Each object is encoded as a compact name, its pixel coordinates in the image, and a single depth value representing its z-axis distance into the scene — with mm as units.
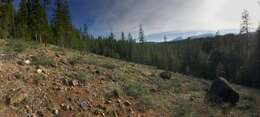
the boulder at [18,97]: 4111
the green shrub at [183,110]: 5021
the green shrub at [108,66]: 7146
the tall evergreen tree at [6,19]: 16969
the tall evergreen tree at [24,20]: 18375
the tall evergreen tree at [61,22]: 20317
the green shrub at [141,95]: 5099
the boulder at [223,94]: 5993
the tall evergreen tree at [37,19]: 17934
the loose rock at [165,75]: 8116
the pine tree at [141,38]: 42879
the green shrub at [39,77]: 4813
